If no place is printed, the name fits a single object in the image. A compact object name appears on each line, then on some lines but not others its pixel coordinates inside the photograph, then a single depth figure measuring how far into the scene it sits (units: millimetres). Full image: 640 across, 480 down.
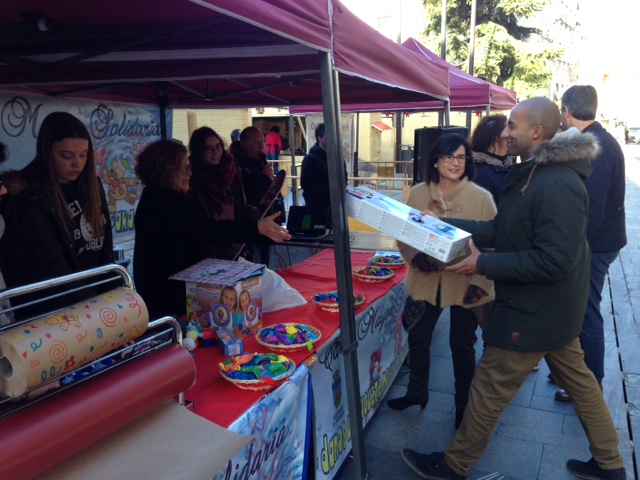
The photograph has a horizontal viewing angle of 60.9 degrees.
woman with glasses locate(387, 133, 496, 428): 3061
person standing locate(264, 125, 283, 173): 16250
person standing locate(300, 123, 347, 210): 5828
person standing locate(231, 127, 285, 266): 5387
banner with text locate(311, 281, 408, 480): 2520
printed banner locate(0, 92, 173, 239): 3982
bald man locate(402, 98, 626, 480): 2227
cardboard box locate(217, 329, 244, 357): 2291
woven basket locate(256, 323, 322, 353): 2307
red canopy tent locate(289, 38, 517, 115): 6844
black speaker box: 4785
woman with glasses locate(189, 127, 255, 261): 3832
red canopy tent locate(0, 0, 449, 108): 2176
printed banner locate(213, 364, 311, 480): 1792
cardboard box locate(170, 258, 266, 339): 2379
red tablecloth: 1877
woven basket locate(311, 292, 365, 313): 2920
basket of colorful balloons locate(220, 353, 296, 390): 1976
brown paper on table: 1245
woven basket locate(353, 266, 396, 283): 3572
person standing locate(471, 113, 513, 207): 3840
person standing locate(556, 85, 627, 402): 3398
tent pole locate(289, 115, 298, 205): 8894
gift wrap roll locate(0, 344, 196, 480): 1088
